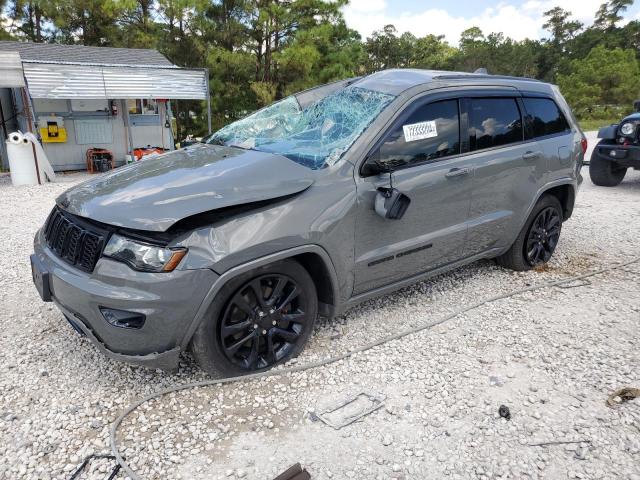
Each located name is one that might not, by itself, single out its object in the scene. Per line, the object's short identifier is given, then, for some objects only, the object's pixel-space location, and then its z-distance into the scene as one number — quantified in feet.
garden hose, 7.27
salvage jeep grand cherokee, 7.66
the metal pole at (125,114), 39.83
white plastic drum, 30.17
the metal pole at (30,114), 31.01
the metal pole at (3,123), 41.73
